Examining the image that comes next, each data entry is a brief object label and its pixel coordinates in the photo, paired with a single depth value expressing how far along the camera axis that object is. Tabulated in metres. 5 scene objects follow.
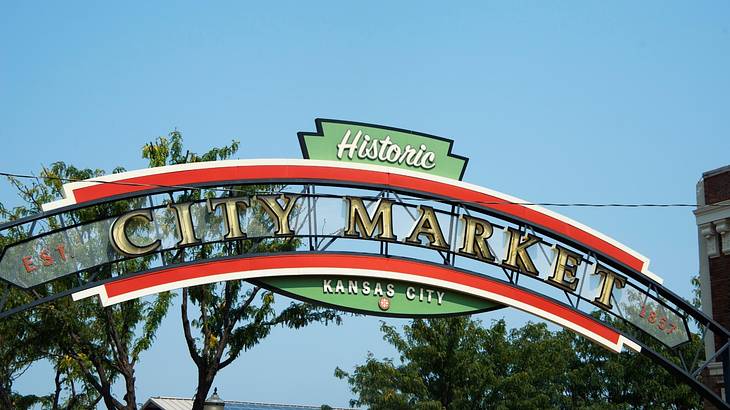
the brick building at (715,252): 21.62
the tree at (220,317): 26.11
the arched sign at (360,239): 15.84
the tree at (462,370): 32.53
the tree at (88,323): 25.81
